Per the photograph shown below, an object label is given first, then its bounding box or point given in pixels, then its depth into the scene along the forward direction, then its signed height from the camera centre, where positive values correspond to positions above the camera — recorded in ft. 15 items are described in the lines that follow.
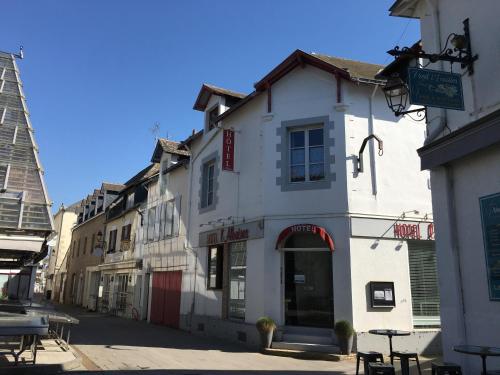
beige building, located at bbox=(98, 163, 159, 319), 70.59 +5.62
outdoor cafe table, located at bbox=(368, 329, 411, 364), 24.03 -2.22
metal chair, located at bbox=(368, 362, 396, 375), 20.11 -3.49
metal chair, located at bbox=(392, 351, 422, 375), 21.63 -3.24
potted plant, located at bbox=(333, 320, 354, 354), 32.76 -3.30
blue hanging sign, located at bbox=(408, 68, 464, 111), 19.95 +9.02
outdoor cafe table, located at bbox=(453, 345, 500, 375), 15.99 -2.10
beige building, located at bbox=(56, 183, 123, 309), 93.48 +8.42
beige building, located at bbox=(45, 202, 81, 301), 147.02 +15.68
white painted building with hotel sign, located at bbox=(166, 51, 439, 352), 35.37 +6.14
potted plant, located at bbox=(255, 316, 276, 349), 35.42 -3.36
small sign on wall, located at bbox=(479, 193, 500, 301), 18.78 +2.25
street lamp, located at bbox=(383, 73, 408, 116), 25.68 +11.63
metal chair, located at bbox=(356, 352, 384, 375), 22.02 -3.22
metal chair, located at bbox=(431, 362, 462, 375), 17.84 -3.02
